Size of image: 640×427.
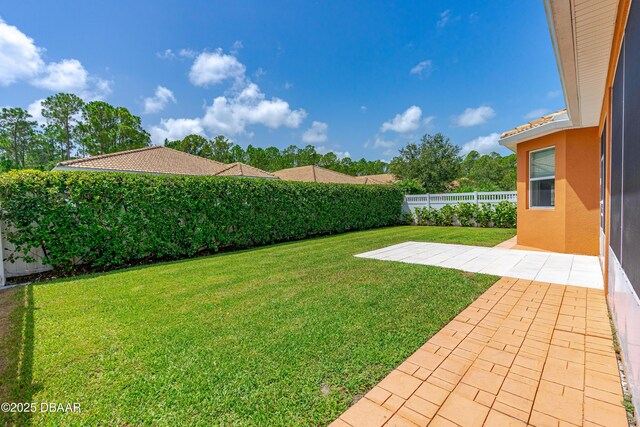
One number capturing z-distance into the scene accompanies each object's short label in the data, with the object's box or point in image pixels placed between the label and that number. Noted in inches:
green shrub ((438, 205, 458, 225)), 599.8
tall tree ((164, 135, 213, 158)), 1574.8
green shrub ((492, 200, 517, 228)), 514.0
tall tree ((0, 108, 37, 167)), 1459.2
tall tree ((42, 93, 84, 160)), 1306.6
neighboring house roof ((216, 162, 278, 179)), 694.5
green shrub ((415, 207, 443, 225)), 622.8
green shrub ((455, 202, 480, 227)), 566.6
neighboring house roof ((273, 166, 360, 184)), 973.8
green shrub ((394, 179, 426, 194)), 783.1
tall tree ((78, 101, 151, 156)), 1225.4
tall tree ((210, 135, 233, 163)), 1648.6
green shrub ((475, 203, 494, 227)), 543.8
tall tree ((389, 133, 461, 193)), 1051.3
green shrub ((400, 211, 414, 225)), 676.1
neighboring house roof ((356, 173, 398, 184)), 1183.6
